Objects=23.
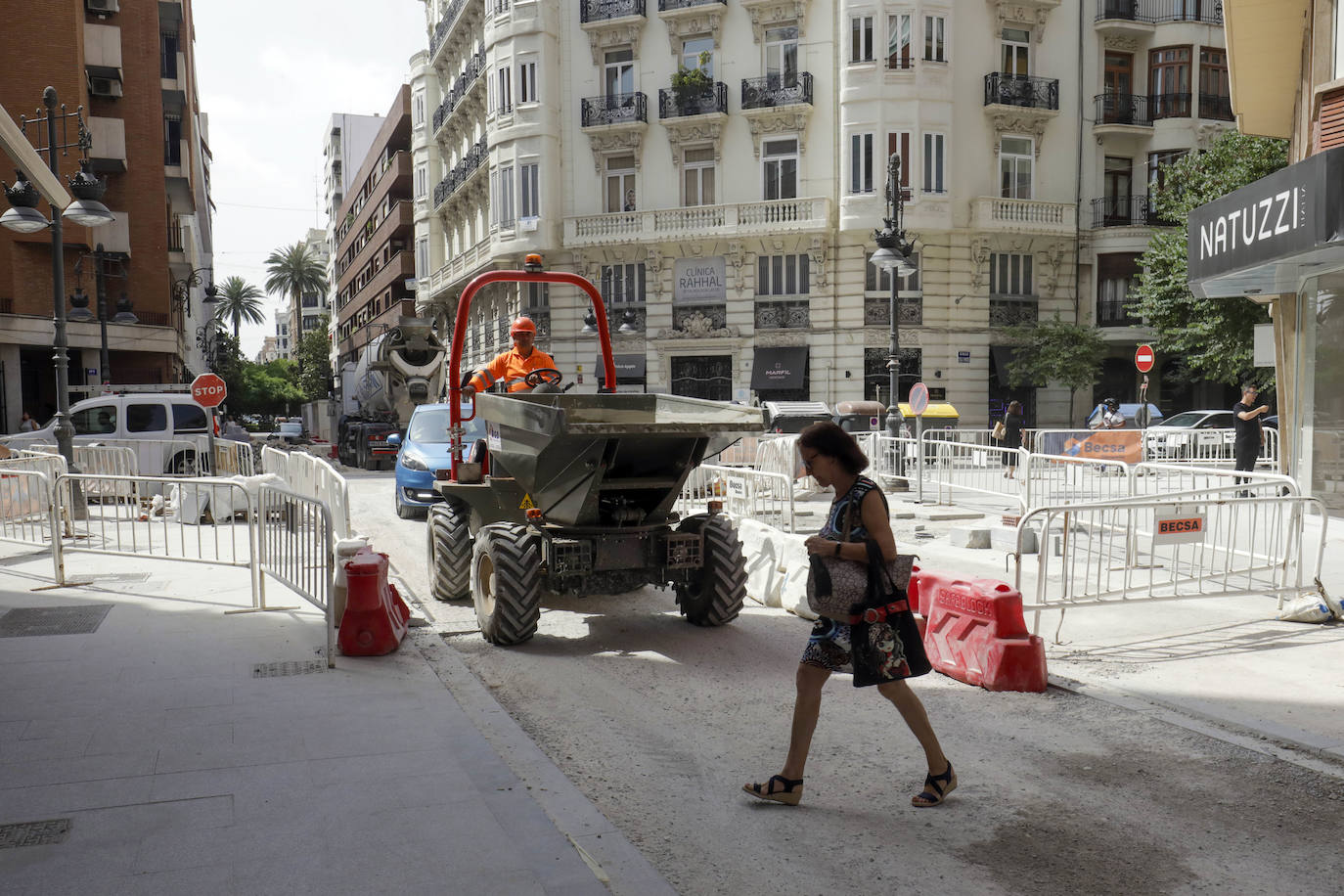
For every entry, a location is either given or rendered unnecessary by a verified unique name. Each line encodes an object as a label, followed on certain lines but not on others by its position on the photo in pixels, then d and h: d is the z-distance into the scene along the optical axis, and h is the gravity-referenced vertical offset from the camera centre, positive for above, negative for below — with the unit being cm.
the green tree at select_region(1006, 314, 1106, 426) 3294 +173
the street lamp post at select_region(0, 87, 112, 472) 1489 +302
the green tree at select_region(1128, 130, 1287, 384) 2592 +342
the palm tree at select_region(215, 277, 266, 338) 10525 +1162
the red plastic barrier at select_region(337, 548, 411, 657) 702 -141
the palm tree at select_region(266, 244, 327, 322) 10221 +1428
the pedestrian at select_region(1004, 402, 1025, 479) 2186 -39
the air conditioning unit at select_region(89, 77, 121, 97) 4050 +1303
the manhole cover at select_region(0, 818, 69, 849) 402 -168
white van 2047 -12
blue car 1492 -67
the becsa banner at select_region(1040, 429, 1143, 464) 1850 -72
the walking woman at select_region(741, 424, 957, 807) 439 -104
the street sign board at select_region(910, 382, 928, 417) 1931 +19
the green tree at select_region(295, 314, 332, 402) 8562 +439
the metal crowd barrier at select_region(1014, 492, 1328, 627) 768 -112
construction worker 867 +37
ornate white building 3347 +823
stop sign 1669 +39
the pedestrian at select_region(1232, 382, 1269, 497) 1770 -45
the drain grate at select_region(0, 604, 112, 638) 781 -164
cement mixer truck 2608 +66
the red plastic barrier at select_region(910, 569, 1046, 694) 636 -148
